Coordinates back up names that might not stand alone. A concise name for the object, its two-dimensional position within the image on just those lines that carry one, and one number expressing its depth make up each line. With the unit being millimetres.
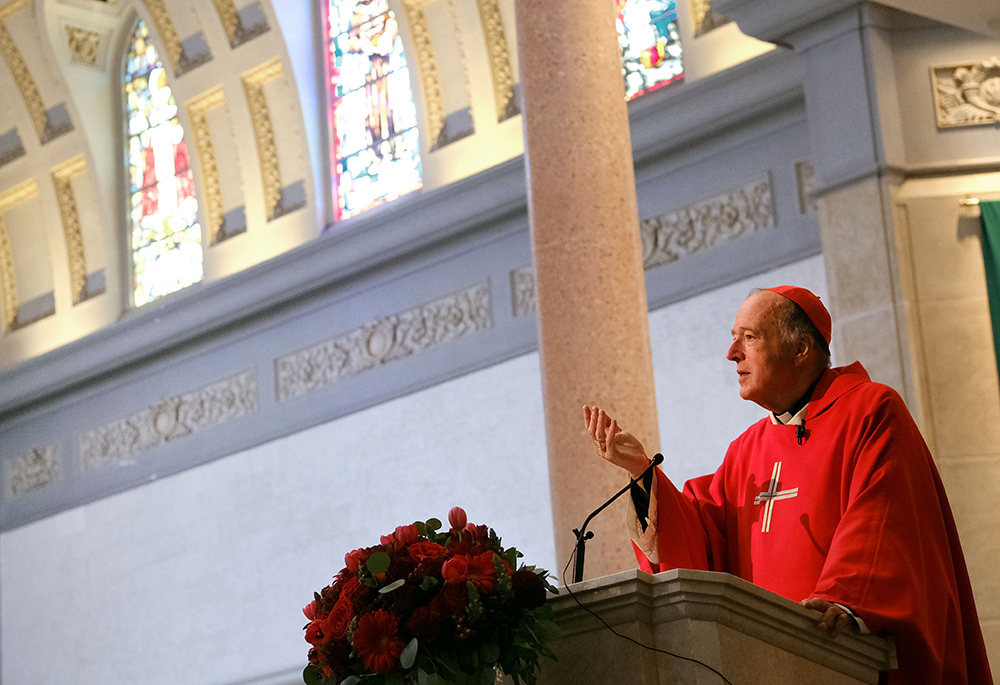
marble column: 10057
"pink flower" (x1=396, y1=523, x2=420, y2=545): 5804
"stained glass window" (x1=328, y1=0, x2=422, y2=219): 19870
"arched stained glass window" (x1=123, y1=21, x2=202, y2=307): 22120
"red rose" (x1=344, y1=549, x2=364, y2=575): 5770
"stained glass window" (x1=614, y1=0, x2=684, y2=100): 16997
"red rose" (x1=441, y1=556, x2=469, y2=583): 5538
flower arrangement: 5458
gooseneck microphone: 5986
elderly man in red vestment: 6207
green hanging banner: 13211
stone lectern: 5496
